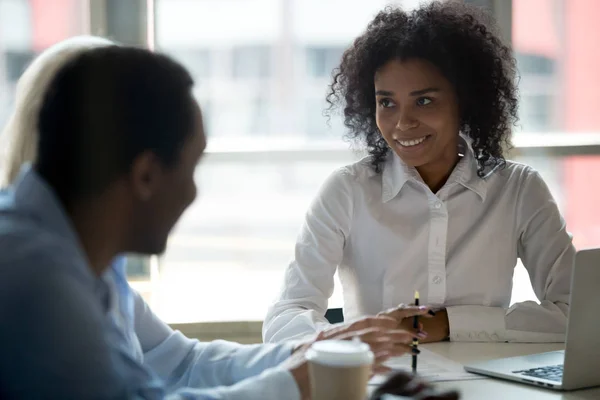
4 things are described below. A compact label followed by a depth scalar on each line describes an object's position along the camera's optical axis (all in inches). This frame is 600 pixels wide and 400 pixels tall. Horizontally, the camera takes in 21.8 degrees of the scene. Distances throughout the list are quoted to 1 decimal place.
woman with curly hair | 93.5
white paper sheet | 78.9
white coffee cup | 70.8
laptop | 77.2
